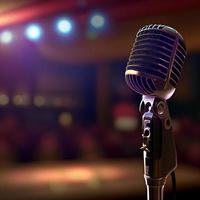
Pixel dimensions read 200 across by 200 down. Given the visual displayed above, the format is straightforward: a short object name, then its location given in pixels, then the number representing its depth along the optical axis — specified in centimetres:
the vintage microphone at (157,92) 60
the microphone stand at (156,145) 60
